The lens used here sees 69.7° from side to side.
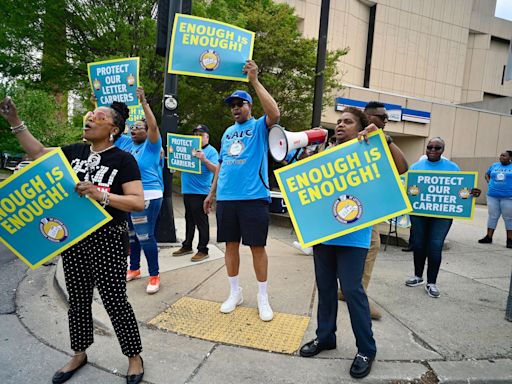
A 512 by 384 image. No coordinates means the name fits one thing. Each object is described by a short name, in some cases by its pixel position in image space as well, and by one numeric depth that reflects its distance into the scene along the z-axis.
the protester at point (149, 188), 3.97
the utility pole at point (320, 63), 7.25
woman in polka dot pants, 2.43
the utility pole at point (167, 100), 5.90
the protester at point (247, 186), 3.39
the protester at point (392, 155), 2.65
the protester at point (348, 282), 2.61
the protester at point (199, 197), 5.41
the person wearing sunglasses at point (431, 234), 4.27
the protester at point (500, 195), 7.84
